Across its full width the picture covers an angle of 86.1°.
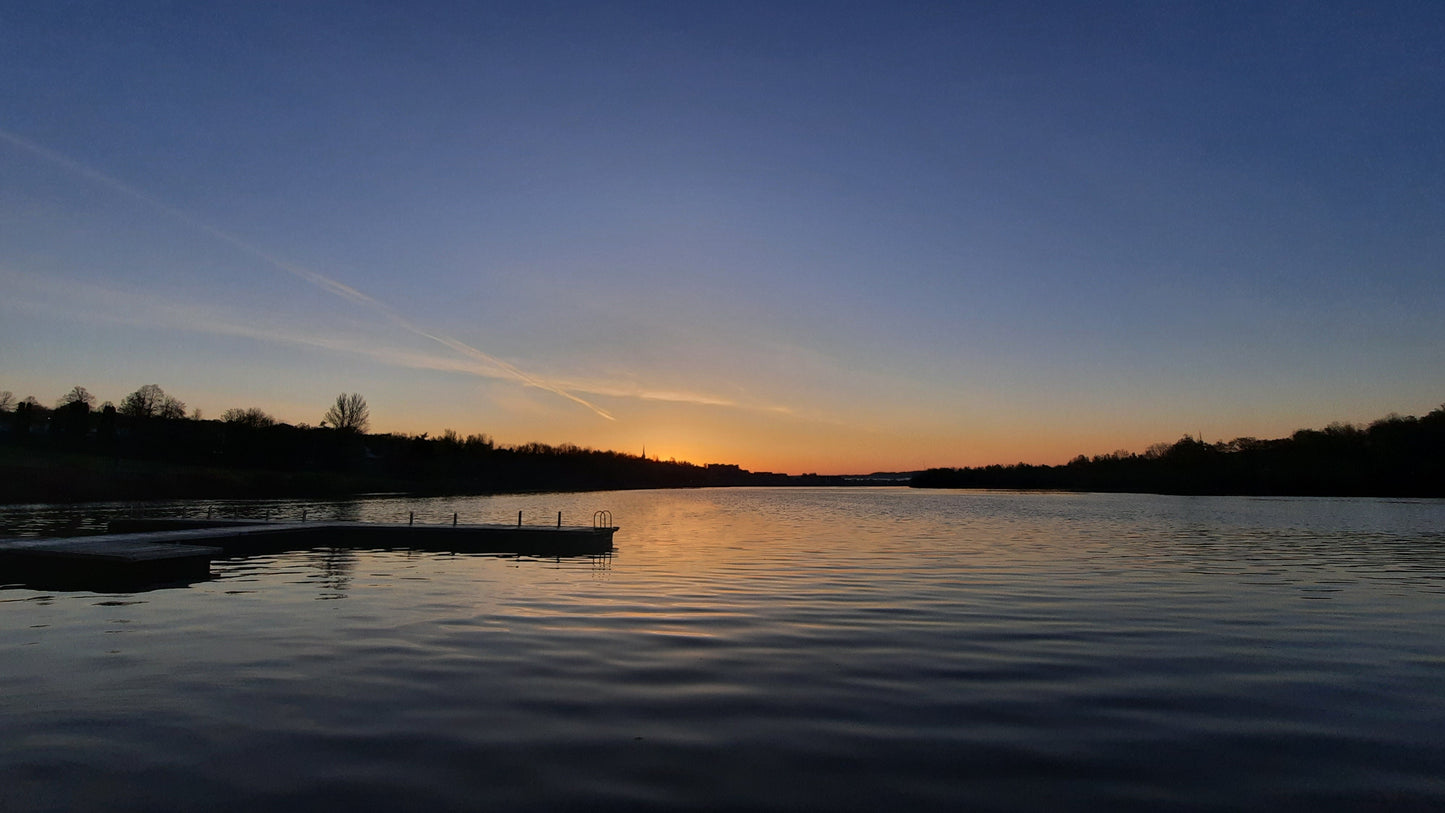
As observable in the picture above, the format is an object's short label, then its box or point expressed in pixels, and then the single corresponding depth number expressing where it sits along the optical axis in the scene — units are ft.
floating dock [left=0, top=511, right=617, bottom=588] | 86.02
